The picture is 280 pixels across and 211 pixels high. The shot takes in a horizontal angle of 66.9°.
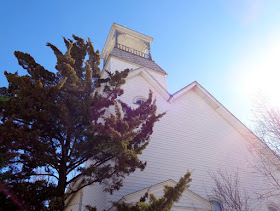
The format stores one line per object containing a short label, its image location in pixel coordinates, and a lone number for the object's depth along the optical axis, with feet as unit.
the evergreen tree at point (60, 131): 16.65
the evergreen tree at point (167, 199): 14.07
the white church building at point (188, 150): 29.11
